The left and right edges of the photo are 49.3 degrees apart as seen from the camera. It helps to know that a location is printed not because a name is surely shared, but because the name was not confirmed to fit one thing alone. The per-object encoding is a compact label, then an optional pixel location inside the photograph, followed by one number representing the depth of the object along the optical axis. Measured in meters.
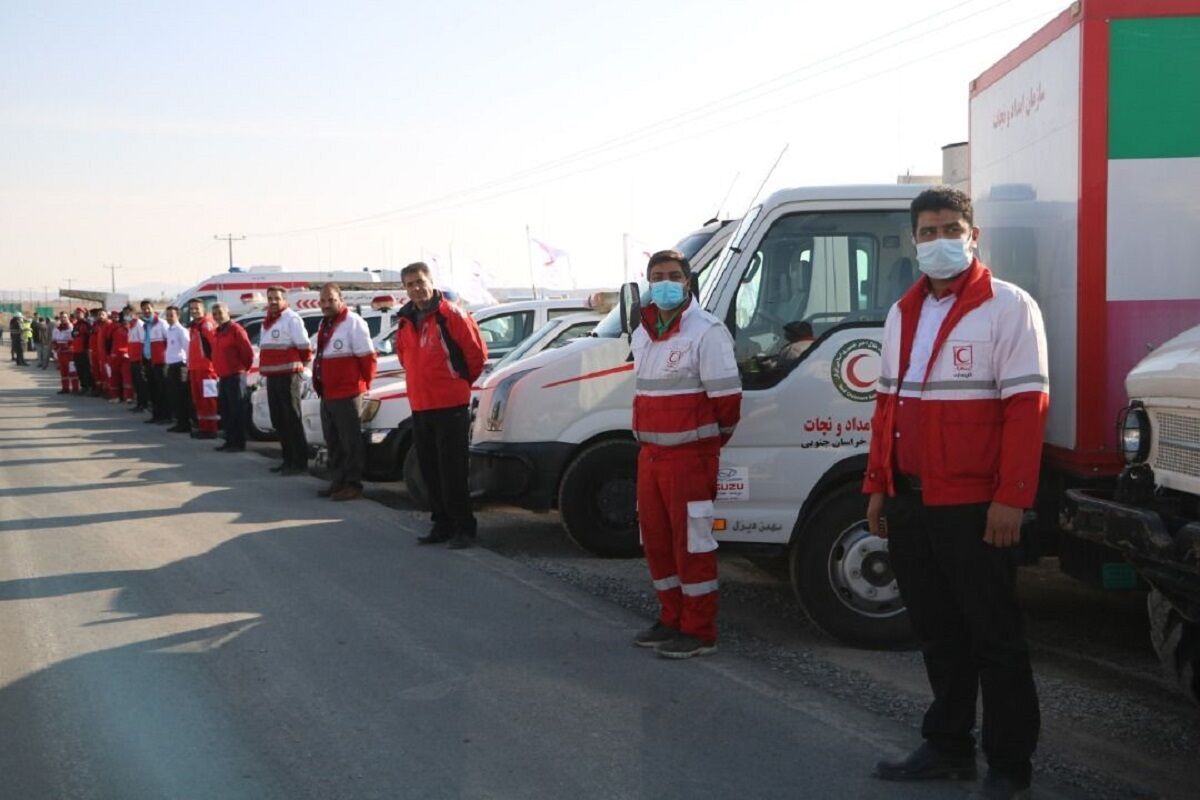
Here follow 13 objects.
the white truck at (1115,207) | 5.32
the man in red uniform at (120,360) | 26.05
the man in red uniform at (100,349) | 27.58
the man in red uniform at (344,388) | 12.04
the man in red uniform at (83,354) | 30.25
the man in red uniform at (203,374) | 18.27
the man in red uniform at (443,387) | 9.49
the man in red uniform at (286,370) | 14.02
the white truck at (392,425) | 11.74
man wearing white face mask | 4.26
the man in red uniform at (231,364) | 16.30
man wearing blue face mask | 6.23
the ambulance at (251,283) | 32.53
